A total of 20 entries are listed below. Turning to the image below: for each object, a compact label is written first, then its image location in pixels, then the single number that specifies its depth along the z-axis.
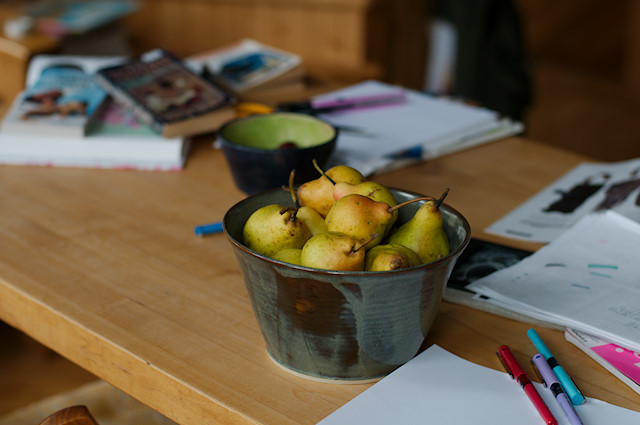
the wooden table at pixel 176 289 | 1.29
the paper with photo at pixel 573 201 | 1.60
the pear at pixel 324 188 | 1.36
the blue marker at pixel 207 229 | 1.59
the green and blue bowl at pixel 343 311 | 1.23
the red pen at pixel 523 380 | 1.23
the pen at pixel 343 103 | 2.00
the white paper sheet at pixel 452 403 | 1.24
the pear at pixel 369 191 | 1.33
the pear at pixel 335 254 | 1.24
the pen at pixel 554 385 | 1.23
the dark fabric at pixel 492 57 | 3.41
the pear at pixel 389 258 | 1.24
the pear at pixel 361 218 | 1.28
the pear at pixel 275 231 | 1.30
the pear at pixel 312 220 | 1.33
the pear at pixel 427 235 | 1.29
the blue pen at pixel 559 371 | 1.26
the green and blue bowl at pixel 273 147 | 1.65
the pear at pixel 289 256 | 1.27
